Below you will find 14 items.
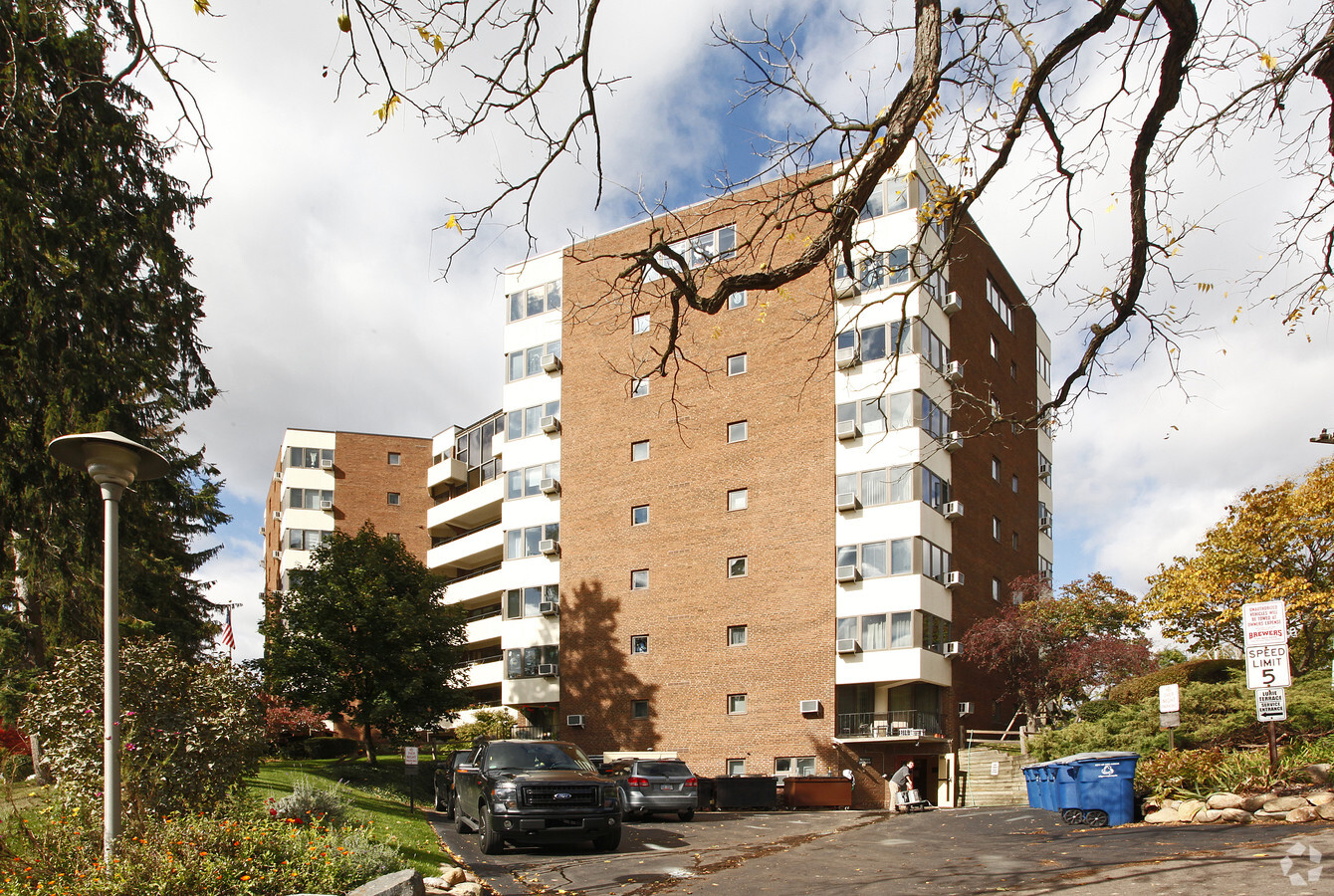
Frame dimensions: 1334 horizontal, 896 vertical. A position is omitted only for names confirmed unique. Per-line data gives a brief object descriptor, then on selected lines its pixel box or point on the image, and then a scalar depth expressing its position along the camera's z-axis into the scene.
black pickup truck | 15.62
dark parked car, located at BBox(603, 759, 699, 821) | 24.47
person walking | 27.60
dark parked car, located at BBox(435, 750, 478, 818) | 22.06
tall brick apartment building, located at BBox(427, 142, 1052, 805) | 35.50
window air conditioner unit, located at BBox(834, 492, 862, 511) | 35.97
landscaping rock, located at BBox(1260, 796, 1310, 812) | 14.90
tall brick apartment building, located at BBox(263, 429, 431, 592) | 64.50
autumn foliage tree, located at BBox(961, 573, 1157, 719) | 35.94
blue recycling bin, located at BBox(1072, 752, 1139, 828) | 16.72
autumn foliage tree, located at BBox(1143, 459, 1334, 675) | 31.25
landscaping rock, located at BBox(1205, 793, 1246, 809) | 15.40
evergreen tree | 18.25
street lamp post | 9.25
